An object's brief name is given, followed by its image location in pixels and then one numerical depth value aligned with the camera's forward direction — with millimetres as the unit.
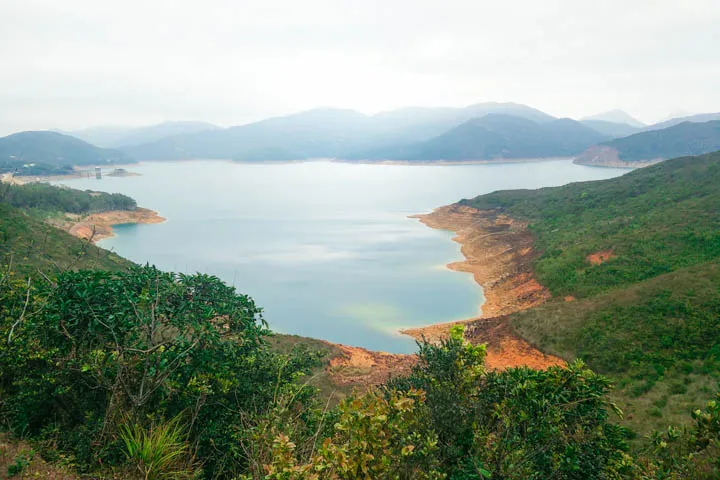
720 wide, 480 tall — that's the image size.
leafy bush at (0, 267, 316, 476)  5270
